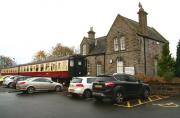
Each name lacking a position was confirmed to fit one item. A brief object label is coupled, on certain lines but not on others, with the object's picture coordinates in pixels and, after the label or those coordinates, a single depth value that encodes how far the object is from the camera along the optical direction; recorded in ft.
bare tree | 223.44
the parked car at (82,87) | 31.73
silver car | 39.82
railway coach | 53.44
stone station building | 54.14
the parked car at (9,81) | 57.92
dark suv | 25.67
